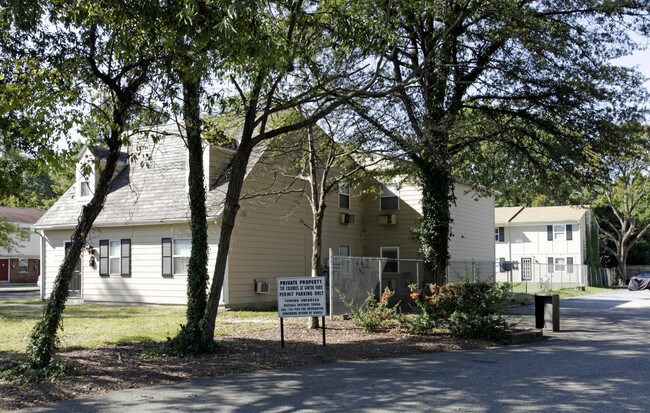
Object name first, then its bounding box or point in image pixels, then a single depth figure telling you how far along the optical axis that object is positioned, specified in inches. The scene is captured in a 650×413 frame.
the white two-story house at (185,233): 824.9
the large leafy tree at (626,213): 1856.5
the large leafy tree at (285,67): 390.0
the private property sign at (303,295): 497.7
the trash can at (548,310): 638.5
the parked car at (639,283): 1644.9
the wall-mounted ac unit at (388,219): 1037.2
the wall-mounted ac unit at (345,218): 1008.9
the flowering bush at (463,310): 554.6
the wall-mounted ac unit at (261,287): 837.2
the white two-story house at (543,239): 1974.7
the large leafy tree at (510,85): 607.5
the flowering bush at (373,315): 587.6
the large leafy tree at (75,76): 372.5
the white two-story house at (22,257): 1985.6
